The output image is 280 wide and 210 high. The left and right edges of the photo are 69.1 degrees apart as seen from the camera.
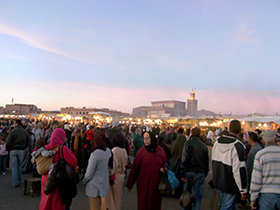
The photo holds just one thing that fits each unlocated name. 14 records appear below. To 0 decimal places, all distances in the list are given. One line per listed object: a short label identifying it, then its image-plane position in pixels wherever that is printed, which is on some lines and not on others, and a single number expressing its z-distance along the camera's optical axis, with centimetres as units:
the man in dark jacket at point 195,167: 405
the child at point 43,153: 334
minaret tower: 10122
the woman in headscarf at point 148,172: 353
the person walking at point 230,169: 310
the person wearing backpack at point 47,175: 335
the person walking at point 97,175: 342
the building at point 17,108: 7731
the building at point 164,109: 9338
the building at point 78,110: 7956
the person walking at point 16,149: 596
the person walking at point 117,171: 381
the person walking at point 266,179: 287
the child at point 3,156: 706
